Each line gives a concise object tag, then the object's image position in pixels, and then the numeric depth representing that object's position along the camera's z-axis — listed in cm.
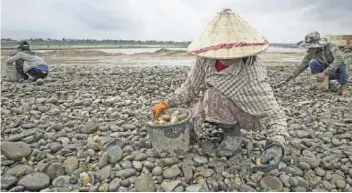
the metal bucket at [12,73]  697
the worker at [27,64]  699
